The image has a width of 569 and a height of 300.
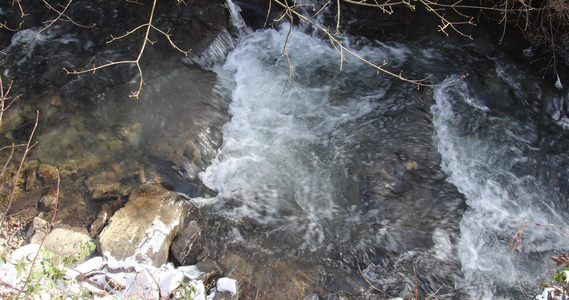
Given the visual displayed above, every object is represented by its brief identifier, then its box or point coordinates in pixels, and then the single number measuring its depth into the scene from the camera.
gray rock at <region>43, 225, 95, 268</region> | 3.59
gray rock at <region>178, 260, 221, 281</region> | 3.47
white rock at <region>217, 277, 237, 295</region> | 3.41
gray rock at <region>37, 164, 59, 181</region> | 4.29
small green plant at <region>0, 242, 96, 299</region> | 2.58
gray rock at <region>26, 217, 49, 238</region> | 3.80
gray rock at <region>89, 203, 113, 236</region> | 3.87
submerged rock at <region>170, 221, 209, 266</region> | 3.75
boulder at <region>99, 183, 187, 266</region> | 3.62
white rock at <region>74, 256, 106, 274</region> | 3.39
